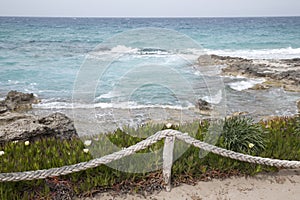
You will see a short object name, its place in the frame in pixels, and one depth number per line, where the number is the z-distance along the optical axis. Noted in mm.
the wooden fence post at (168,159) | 4711
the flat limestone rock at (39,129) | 6917
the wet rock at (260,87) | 17375
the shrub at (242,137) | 5695
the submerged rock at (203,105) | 13031
